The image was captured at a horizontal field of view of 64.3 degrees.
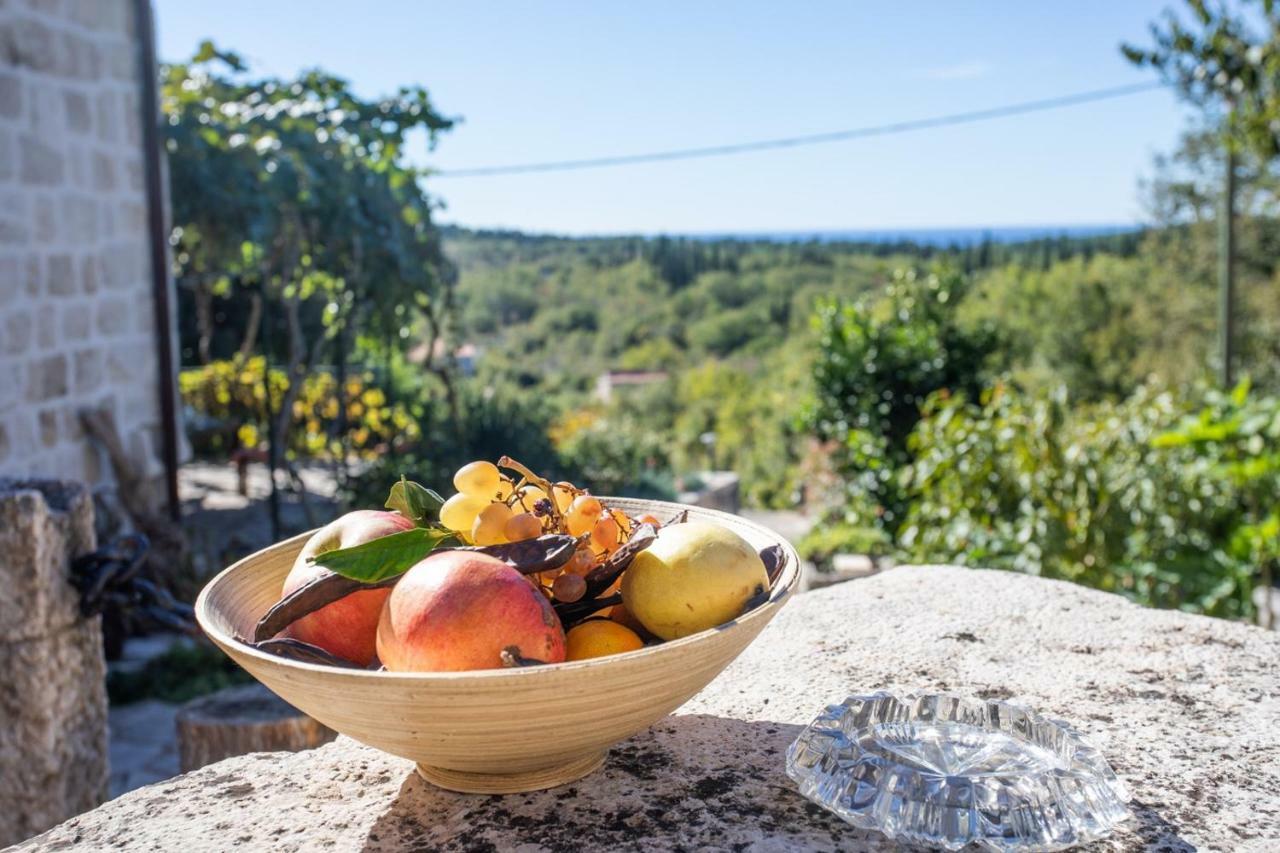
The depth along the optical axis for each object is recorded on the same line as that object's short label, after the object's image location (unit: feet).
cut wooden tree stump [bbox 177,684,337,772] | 7.16
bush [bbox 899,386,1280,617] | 9.89
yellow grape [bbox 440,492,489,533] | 2.81
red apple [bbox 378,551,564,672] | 2.33
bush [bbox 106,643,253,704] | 11.64
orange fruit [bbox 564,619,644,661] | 2.56
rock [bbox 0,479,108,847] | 5.20
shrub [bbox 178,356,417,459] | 21.29
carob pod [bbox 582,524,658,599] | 2.68
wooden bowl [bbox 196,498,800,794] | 2.21
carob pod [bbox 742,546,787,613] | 2.90
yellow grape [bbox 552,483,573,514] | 3.08
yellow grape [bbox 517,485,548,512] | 2.91
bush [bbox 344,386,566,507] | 18.13
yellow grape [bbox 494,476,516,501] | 2.85
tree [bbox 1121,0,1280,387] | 11.76
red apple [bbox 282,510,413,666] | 2.61
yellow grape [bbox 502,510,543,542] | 2.66
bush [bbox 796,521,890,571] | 17.60
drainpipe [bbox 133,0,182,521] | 14.14
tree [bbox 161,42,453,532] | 15.96
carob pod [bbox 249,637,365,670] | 2.43
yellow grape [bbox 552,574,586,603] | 2.61
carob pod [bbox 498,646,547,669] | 2.31
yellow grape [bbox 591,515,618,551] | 2.87
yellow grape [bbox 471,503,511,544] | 2.69
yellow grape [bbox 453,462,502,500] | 2.80
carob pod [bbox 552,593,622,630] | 2.73
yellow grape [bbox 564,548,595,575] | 2.67
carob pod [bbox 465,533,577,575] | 2.53
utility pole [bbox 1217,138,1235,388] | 34.73
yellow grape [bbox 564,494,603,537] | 2.89
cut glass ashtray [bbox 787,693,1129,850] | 2.45
